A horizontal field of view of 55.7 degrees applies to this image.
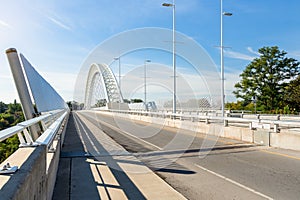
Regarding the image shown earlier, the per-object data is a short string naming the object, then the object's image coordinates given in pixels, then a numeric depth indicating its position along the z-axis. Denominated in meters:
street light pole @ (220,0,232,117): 27.23
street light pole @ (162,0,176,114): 28.40
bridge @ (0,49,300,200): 4.20
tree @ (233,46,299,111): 50.09
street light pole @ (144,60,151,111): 47.94
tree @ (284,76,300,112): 44.74
